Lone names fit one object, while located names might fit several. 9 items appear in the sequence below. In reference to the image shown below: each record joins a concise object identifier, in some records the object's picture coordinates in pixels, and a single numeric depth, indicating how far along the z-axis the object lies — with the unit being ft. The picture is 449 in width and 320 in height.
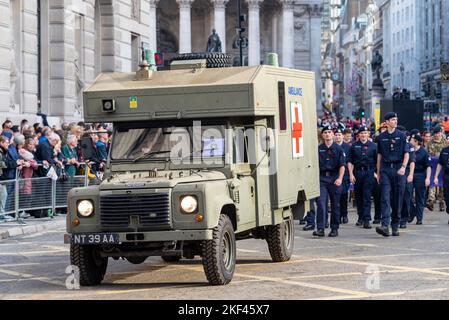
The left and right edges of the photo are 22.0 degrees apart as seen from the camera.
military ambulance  41.57
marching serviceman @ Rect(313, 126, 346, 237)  65.21
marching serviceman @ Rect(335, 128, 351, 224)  76.02
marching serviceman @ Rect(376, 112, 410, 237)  63.57
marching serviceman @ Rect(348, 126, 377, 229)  73.36
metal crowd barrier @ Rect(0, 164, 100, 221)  73.46
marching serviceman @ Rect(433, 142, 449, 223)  76.20
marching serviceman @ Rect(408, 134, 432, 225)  76.95
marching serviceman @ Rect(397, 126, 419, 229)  71.77
